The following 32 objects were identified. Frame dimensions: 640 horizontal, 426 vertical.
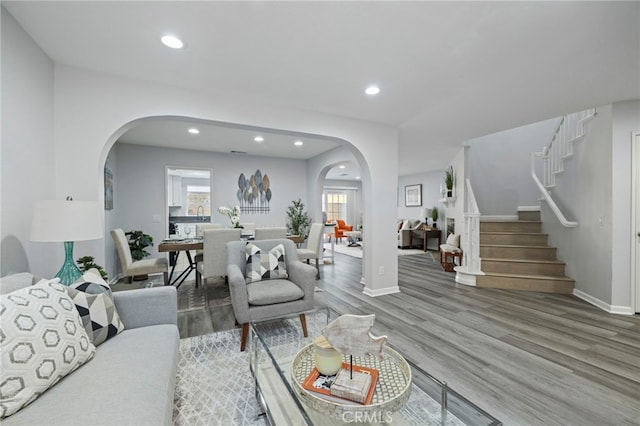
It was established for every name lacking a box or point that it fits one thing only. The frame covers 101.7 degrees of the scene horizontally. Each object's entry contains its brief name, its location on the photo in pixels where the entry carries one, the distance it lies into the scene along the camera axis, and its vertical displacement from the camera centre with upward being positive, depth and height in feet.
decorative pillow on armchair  8.83 -1.84
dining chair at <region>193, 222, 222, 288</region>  16.01 -0.97
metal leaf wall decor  20.02 +1.46
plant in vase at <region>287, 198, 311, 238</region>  20.65 -0.60
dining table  11.45 -1.49
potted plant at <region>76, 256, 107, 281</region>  6.84 -1.42
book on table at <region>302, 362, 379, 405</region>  3.70 -2.60
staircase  13.00 -2.62
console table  25.50 -2.21
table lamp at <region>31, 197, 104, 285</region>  5.20 -0.27
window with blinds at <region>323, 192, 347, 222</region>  36.79 +0.94
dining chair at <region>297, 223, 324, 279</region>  15.44 -2.06
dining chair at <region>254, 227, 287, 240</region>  13.06 -1.09
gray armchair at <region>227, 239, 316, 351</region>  7.55 -2.47
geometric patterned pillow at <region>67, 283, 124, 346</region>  4.59 -1.84
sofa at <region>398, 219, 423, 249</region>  26.89 -2.41
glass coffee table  3.51 -3.08
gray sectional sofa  3.06 -2.39
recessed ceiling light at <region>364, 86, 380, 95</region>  9.01 +4.30
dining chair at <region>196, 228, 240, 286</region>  11.39 -1.77
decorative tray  3.53 -2.66
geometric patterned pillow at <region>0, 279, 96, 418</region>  3.15 -1.81
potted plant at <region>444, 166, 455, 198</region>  18.97 +2.18
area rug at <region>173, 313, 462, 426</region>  4.76 -3.98
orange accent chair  31.76 -2.09
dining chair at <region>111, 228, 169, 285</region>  11.55 -2.45
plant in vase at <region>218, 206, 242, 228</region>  13.82 -0.13
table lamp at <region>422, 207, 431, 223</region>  26.84 -0.13
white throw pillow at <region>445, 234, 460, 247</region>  18.25 -2.01
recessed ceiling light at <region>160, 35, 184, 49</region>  6.38 +4.26
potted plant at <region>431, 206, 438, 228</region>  26.32 -0.43
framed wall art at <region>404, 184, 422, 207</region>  29.30 +1.89
